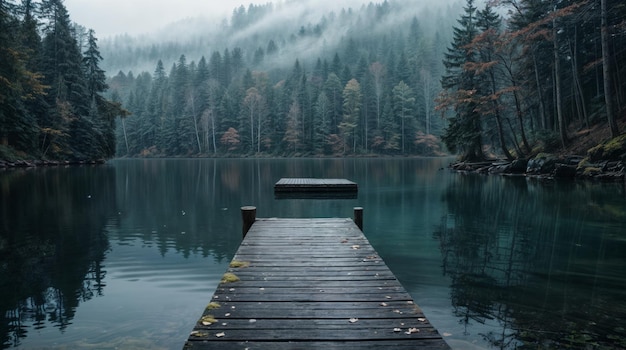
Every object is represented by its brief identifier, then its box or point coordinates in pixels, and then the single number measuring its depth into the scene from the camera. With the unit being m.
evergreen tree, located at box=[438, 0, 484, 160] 37.28
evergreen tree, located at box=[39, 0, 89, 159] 46.88
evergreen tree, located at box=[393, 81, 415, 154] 83.94
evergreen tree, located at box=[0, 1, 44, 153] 31.89
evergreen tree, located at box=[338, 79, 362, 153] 83.88
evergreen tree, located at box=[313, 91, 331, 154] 85.38
